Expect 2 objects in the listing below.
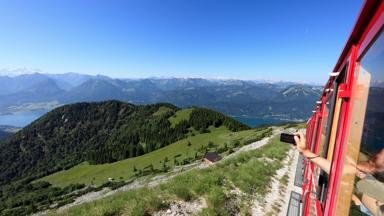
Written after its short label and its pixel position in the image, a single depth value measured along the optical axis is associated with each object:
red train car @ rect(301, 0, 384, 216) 2.21
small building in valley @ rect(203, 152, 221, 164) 45.10
